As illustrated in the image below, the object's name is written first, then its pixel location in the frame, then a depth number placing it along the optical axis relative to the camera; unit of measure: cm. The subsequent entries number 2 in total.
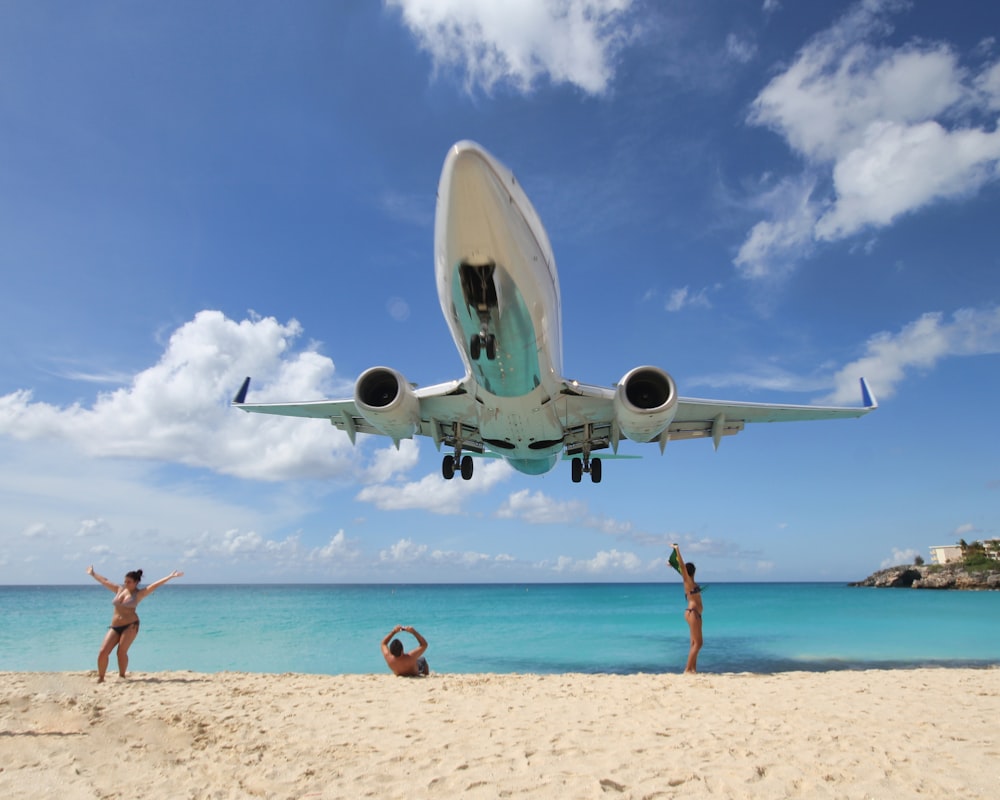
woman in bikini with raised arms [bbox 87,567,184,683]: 1001
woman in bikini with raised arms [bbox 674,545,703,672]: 1100
